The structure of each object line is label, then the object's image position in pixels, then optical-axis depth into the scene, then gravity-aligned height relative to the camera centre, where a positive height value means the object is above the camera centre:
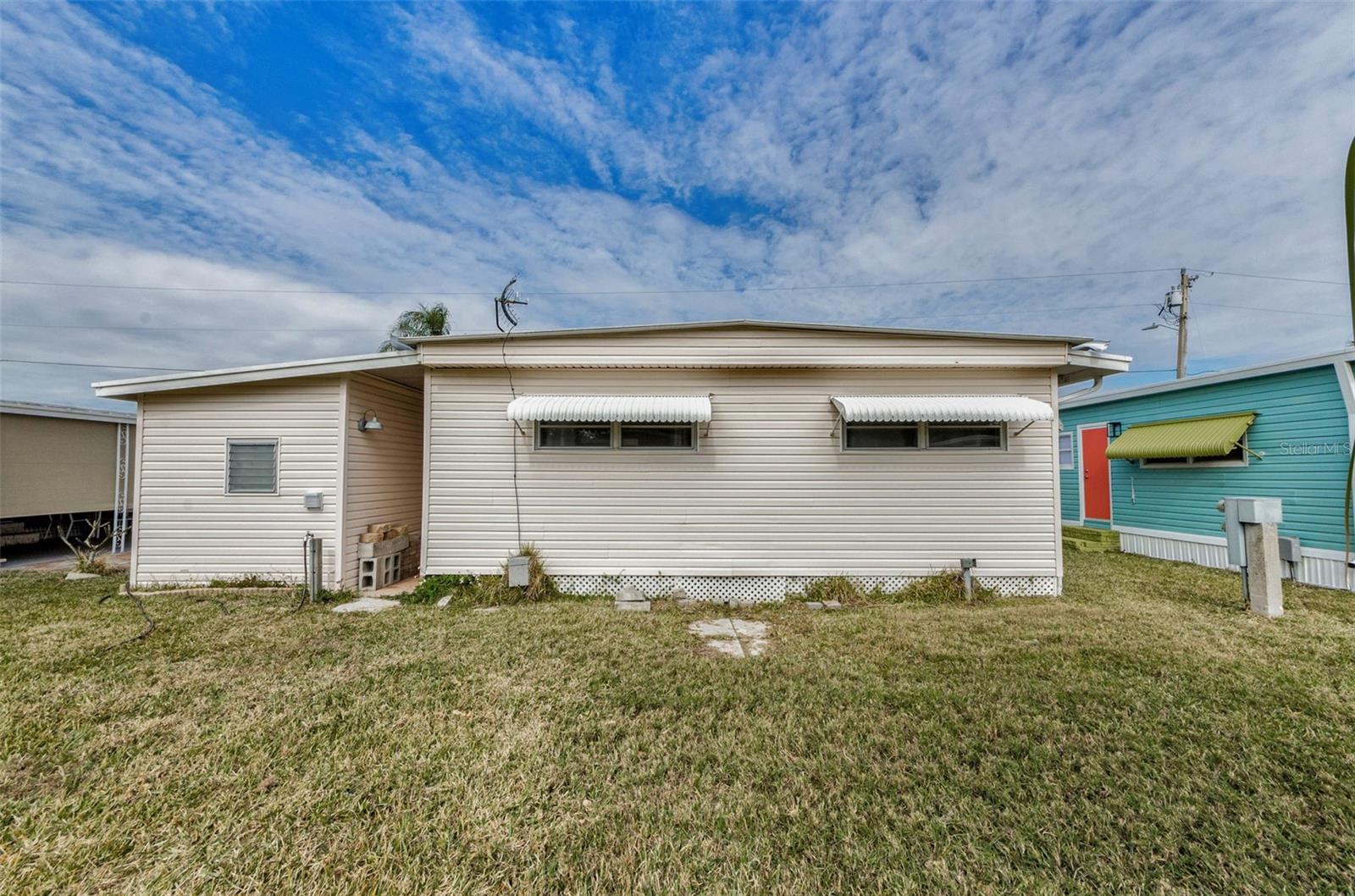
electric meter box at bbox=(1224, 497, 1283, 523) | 6.13 -0.54
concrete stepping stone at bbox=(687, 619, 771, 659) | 5.16 -1.82
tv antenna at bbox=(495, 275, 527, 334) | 8.83 +2.91
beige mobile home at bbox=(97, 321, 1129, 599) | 7.08 +0.04
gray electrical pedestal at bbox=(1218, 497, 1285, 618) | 6.10 -1.02
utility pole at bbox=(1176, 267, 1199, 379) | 16.19 +3.95
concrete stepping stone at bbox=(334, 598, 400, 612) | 6.36 -1.70
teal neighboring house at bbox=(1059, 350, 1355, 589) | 7.68 +0.17
